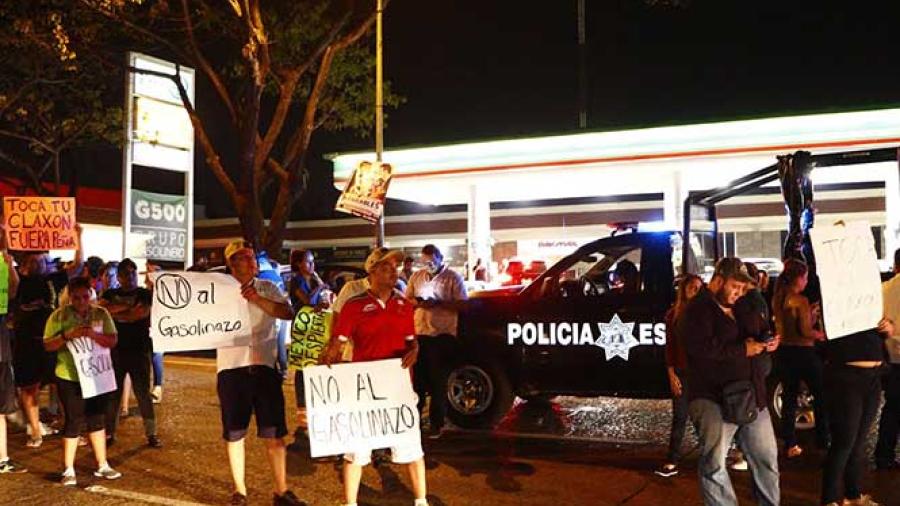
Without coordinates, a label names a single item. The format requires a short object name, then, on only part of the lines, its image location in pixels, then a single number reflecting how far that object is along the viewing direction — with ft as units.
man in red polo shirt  19.43
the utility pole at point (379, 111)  49.80
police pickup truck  28.66
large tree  55.51
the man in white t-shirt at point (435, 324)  29.96
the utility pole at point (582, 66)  85.33
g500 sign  59.88
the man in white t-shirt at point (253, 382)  21.15
